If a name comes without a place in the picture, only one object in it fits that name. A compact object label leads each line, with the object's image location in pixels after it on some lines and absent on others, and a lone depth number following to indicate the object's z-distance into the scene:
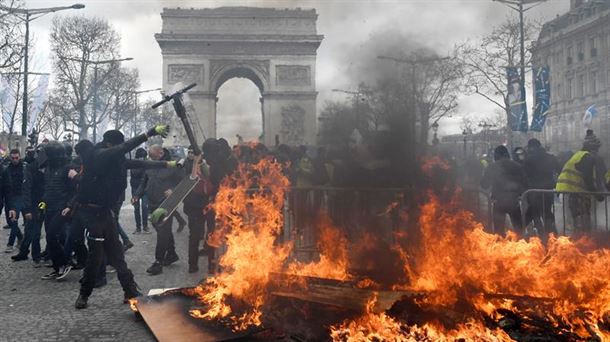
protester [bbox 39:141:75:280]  6.82
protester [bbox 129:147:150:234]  10.72
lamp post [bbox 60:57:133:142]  31.91
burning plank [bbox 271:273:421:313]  4.14
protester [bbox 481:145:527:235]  7.62
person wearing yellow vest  7.48
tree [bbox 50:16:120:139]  36.47
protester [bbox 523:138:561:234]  8.69
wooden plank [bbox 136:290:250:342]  4.13
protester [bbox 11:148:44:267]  7.74
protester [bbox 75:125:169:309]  5.34
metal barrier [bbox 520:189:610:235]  7.28
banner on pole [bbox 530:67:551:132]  13.17
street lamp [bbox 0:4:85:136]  18.81
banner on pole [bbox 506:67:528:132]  16.23
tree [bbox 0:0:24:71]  18.44
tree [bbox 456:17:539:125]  13.08
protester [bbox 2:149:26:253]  8.72
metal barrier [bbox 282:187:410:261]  6.14
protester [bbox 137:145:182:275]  7.19
